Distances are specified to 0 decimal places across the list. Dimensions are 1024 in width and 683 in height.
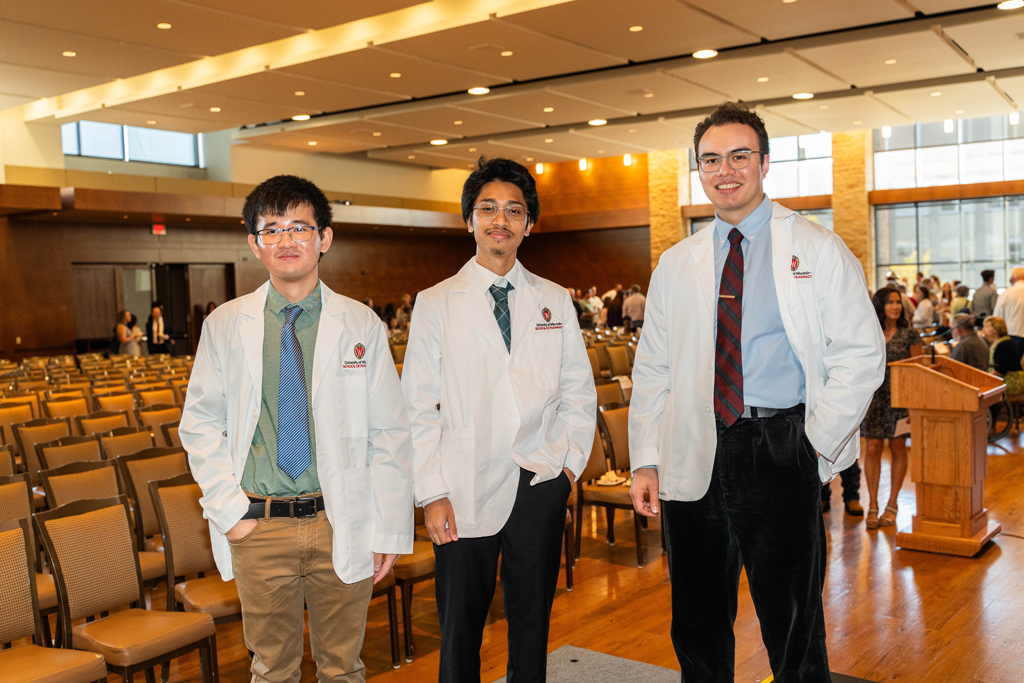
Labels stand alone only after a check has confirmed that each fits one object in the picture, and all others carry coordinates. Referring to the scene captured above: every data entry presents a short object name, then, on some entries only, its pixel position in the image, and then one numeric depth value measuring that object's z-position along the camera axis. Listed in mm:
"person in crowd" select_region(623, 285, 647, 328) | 16578
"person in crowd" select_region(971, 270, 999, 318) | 13492
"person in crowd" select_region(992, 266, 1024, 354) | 10172
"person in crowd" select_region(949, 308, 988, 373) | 7953
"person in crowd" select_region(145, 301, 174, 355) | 17516
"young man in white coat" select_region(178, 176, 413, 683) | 2172
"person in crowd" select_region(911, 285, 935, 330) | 14406
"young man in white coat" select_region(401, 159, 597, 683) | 2367
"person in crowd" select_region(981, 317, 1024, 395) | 8633
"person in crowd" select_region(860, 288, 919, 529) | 5617
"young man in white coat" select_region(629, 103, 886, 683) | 2164
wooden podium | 4961
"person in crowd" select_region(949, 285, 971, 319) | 12764
